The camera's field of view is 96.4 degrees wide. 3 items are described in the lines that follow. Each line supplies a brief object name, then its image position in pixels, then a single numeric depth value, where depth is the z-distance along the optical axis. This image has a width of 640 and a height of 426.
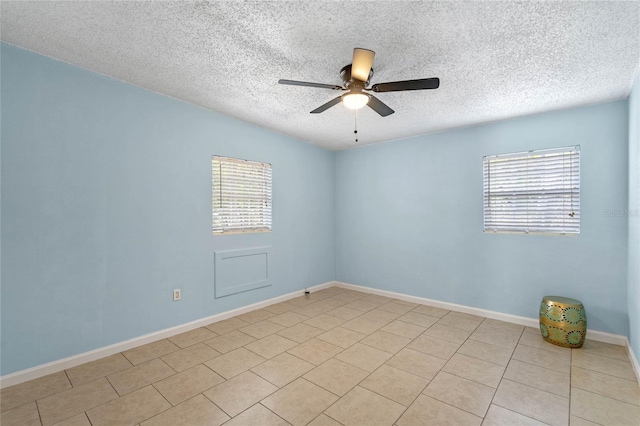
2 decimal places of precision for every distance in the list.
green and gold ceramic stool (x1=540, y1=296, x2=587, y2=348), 2.88
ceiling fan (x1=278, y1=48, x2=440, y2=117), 1.96
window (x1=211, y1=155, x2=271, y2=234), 3.70
